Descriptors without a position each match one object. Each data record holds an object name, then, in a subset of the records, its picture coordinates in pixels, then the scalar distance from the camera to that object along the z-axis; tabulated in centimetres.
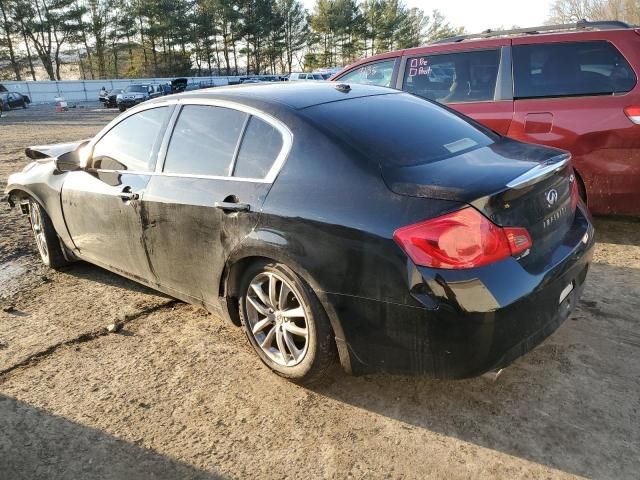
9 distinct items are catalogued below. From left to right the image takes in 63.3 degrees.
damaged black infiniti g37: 219
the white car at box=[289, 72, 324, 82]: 3663
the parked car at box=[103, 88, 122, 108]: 3247
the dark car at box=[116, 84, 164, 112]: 2880
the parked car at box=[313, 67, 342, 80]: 3706
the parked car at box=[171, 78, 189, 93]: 3491
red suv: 433
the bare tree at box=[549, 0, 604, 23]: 5629
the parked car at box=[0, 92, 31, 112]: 3309
